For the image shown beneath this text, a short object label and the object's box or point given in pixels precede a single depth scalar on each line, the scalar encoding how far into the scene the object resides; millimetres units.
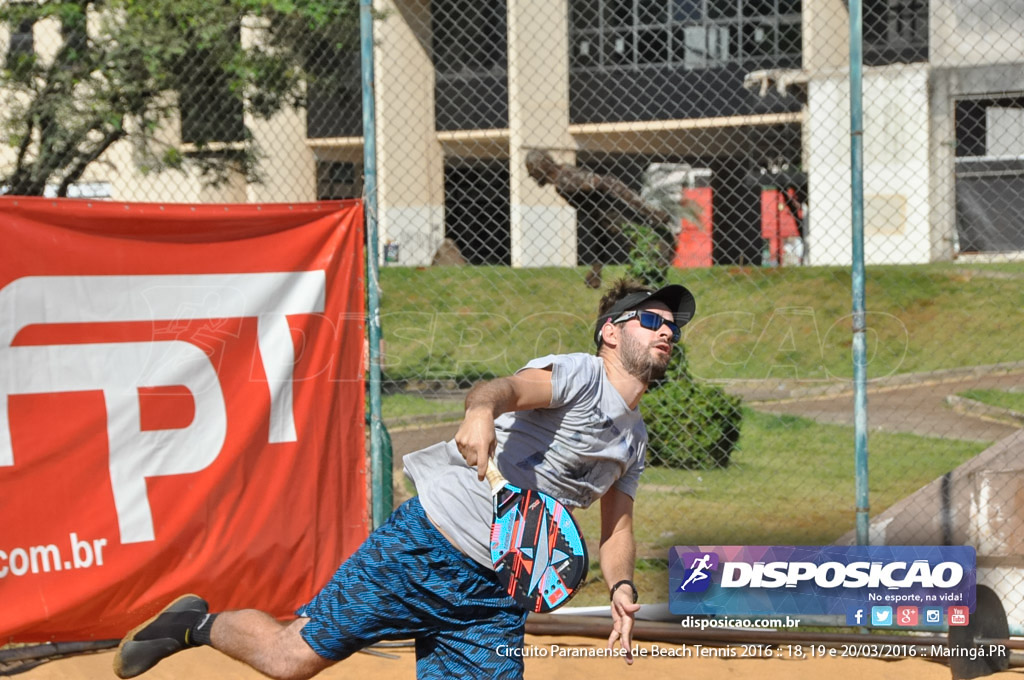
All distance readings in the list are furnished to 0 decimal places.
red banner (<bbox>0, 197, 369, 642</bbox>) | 9836
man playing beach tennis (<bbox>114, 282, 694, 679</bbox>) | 6730
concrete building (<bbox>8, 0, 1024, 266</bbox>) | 37000
